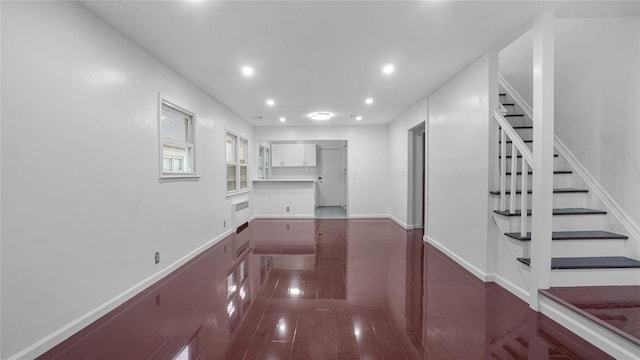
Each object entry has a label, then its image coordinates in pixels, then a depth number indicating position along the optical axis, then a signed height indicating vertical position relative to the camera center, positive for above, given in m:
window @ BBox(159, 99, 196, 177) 3.10 +0.46
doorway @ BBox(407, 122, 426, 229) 5.36 -0.08
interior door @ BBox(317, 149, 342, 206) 9.20 +0.08
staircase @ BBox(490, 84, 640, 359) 1.71 -0.74
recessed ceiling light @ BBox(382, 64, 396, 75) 3.05 +1.34
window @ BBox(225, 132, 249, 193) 5.47 +0.33
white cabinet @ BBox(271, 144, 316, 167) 8.48 +0.72
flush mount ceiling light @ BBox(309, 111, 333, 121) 5.39 +1.35
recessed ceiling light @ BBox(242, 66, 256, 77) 3.11 +1.34
